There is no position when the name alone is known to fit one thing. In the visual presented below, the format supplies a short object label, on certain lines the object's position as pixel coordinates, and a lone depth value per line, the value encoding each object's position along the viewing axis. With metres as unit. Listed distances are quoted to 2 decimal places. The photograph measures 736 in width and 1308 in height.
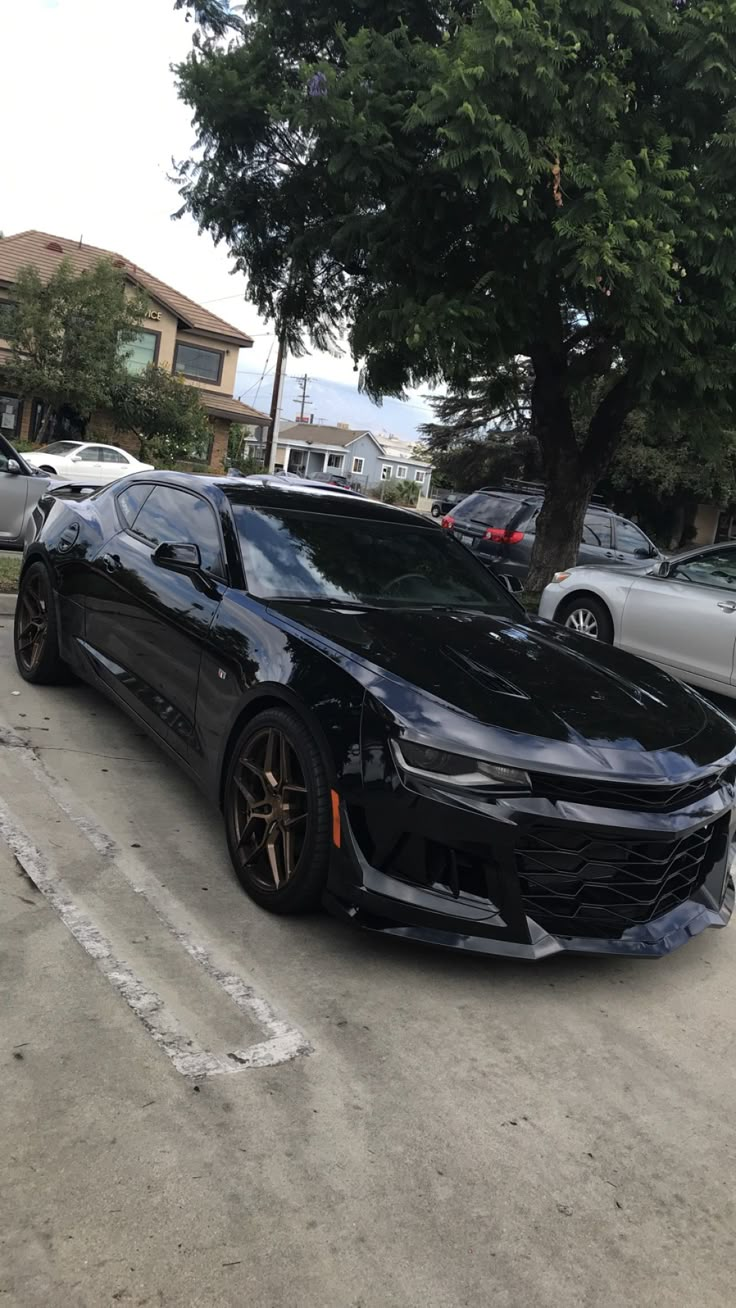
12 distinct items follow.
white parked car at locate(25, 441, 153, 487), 23.44
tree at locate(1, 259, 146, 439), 26.83
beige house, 32.38
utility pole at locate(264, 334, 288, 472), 34.25
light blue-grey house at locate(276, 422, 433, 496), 89.19
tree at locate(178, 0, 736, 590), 8.35
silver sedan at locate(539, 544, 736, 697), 7.79
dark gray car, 13.05
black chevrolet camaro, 3.06
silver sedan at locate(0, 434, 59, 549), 9.73
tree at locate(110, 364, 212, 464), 30.50
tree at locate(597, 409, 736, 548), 33.31
